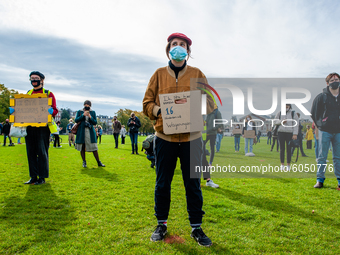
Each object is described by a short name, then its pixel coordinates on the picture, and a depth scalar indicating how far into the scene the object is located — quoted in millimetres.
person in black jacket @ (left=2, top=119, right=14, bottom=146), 19812
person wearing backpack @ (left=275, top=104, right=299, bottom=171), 7256
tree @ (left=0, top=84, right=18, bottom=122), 49038
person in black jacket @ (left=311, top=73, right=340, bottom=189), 5746
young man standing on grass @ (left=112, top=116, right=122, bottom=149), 17234
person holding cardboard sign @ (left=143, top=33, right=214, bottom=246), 3088
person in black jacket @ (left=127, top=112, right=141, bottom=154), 12953
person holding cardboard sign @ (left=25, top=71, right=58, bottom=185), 5779
